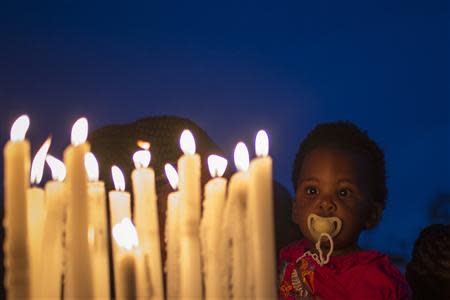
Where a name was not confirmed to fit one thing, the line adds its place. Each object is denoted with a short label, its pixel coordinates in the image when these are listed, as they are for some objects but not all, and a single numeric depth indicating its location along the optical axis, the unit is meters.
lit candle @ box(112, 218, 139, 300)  1.06
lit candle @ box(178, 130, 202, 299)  1.13
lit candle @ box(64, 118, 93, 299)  1.02
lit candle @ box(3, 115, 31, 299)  1.02
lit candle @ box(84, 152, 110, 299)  1.16
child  1.63
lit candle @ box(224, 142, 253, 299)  1.20
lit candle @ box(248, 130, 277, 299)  1.09
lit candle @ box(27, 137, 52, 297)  1.16
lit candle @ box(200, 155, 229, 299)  1.17
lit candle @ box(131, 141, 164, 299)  1.17
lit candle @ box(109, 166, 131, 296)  1.26
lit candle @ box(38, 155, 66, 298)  1.15
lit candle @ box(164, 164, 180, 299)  1.26
